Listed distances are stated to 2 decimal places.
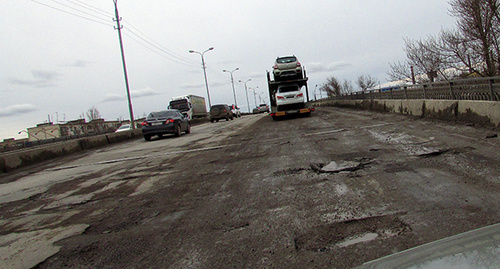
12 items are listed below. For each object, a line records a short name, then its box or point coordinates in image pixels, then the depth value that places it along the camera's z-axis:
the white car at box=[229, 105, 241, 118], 43.10
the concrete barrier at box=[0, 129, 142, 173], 10.33
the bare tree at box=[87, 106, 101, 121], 88.64
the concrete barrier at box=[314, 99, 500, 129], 7.39
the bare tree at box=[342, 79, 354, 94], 90.51
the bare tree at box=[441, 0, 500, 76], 15.10
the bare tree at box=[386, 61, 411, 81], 21.61
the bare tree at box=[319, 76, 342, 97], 88.44
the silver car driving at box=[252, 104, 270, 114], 58.98
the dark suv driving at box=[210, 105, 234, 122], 33.59
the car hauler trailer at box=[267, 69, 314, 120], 19.03
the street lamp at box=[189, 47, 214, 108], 46.69
